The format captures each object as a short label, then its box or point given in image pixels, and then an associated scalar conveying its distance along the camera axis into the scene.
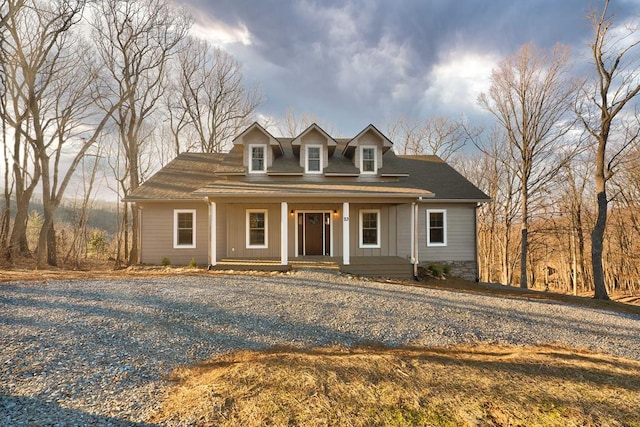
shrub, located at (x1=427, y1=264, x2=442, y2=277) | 12.01
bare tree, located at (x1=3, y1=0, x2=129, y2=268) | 12.55
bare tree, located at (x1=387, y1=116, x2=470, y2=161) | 24.30
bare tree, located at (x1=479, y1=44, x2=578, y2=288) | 14.35
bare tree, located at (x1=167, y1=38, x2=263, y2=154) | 21.19
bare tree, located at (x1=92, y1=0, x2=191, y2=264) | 15.80
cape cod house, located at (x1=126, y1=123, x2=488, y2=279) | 12.41
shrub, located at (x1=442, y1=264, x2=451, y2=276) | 12.50
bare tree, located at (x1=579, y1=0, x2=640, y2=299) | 10.89
